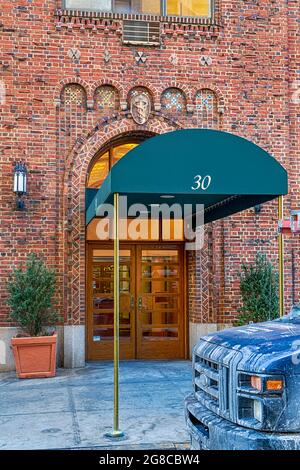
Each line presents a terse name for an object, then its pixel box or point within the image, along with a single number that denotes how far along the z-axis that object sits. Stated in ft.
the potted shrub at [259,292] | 35.32
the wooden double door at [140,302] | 39.32
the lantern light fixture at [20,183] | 35.63
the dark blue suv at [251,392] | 13.07
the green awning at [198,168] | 21.97
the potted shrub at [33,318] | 33.55
